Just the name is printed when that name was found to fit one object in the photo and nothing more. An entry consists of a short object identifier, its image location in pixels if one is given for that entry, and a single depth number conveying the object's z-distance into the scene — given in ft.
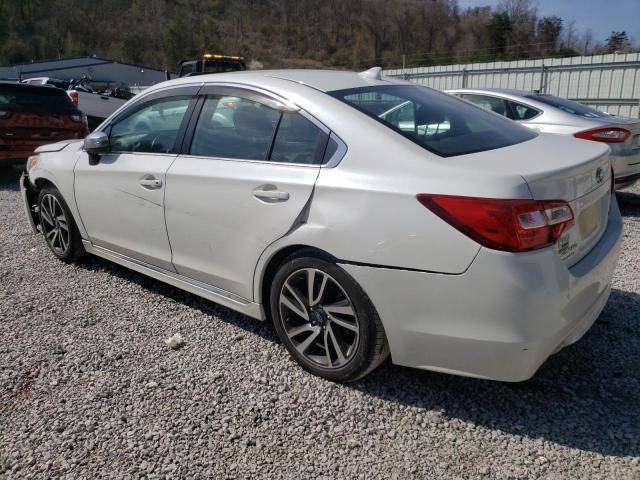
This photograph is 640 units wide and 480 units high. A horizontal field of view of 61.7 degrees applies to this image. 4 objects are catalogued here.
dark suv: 27.73
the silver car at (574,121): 20.34
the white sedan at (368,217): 7.02
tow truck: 50.96
